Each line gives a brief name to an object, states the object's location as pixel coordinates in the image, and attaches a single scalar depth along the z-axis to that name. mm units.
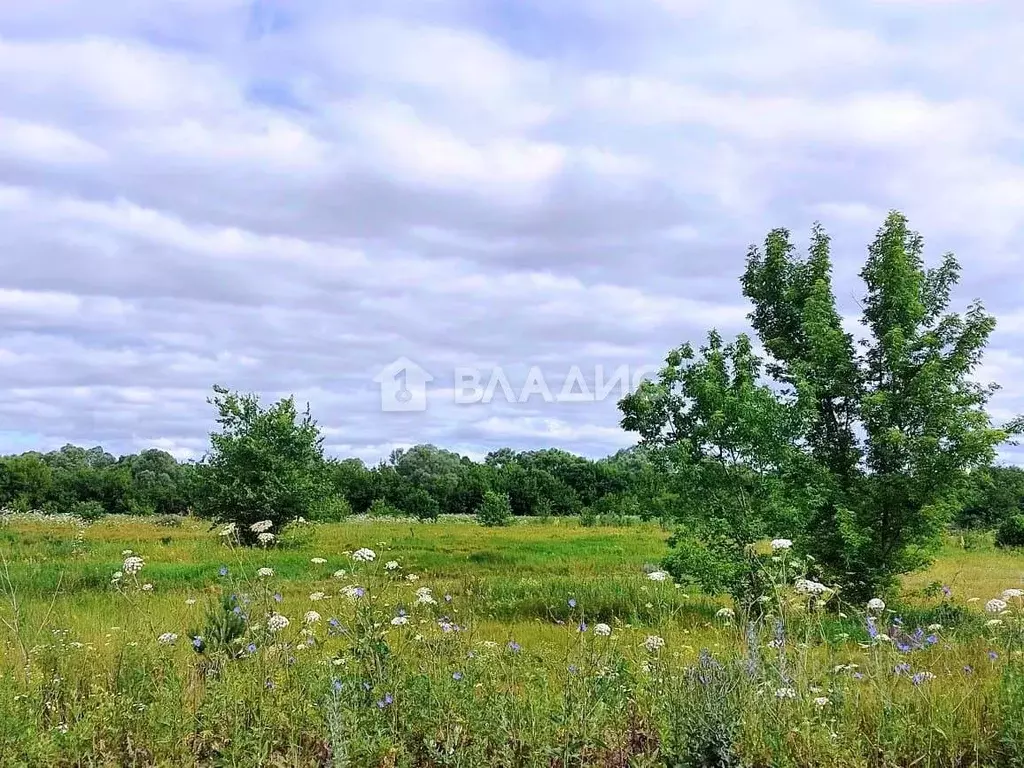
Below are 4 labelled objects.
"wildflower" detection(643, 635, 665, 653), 4434
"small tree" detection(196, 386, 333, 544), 27672
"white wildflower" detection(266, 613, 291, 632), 4559
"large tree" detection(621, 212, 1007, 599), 12297
